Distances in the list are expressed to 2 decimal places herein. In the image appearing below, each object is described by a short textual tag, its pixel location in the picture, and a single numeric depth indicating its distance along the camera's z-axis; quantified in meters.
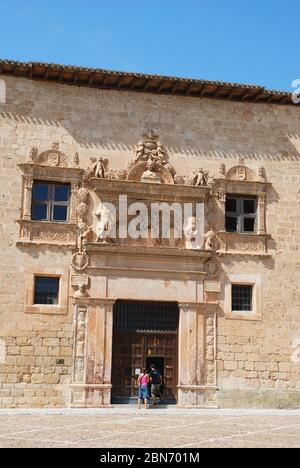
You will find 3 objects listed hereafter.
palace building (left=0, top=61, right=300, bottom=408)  16.55
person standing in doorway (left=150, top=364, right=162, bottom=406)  16.71
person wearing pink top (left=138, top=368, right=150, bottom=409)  16.11
